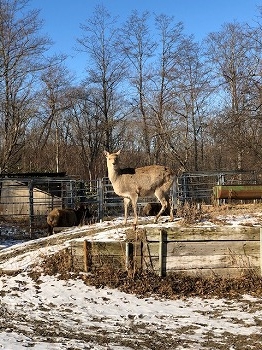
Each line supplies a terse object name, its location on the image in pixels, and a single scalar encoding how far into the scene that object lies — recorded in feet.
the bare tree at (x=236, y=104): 85.51
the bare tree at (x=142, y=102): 123.65
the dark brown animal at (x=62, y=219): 59.06
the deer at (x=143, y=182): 40.63
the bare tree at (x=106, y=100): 131.64
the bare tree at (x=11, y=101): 113.60
